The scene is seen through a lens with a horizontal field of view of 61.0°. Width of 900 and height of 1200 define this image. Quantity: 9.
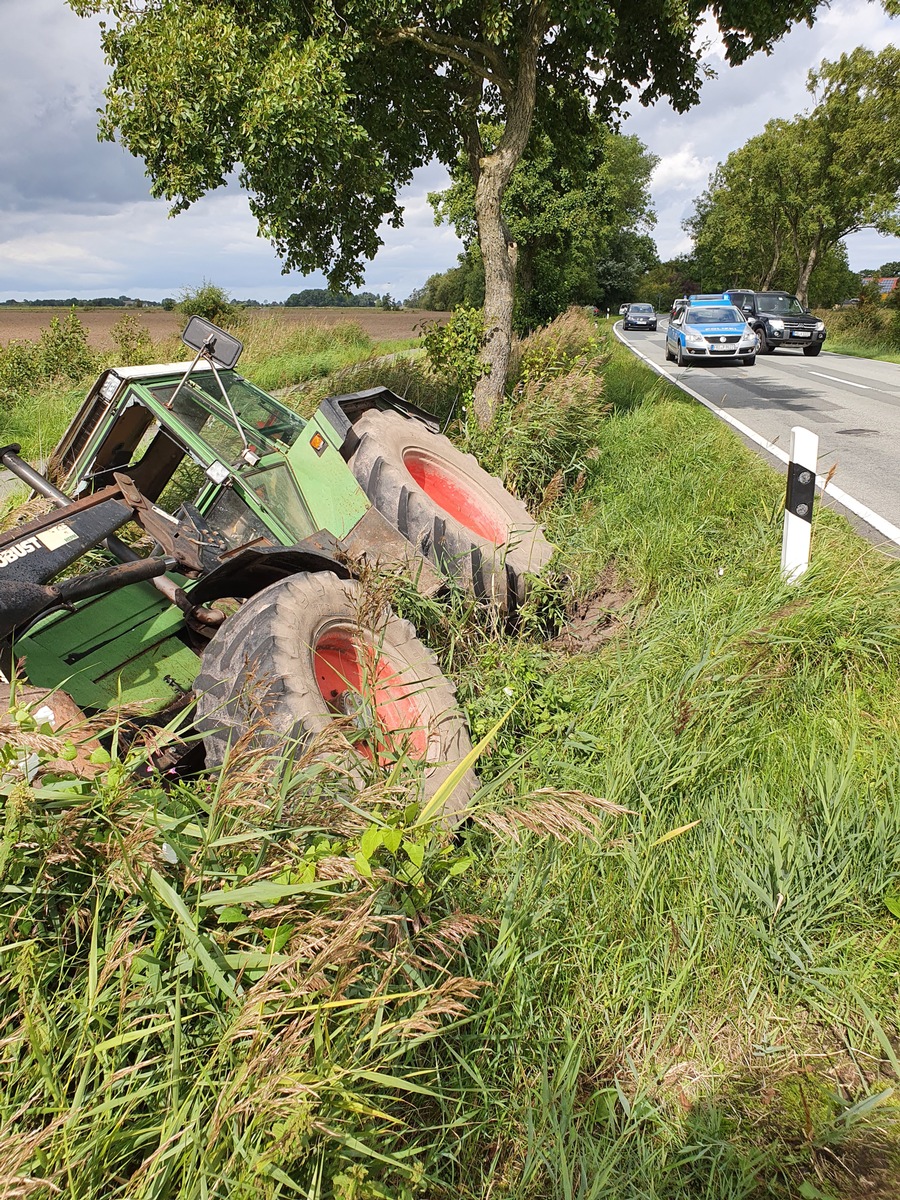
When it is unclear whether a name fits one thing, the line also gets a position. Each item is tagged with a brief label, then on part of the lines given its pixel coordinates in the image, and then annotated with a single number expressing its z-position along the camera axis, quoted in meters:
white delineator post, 4.35
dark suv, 25.47
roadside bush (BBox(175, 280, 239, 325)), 20.92
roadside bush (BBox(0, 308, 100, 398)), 13.59
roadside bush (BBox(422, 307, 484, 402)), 9.23
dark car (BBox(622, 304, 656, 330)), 44.91
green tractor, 3.01
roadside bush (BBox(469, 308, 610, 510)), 7.44
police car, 20.00
